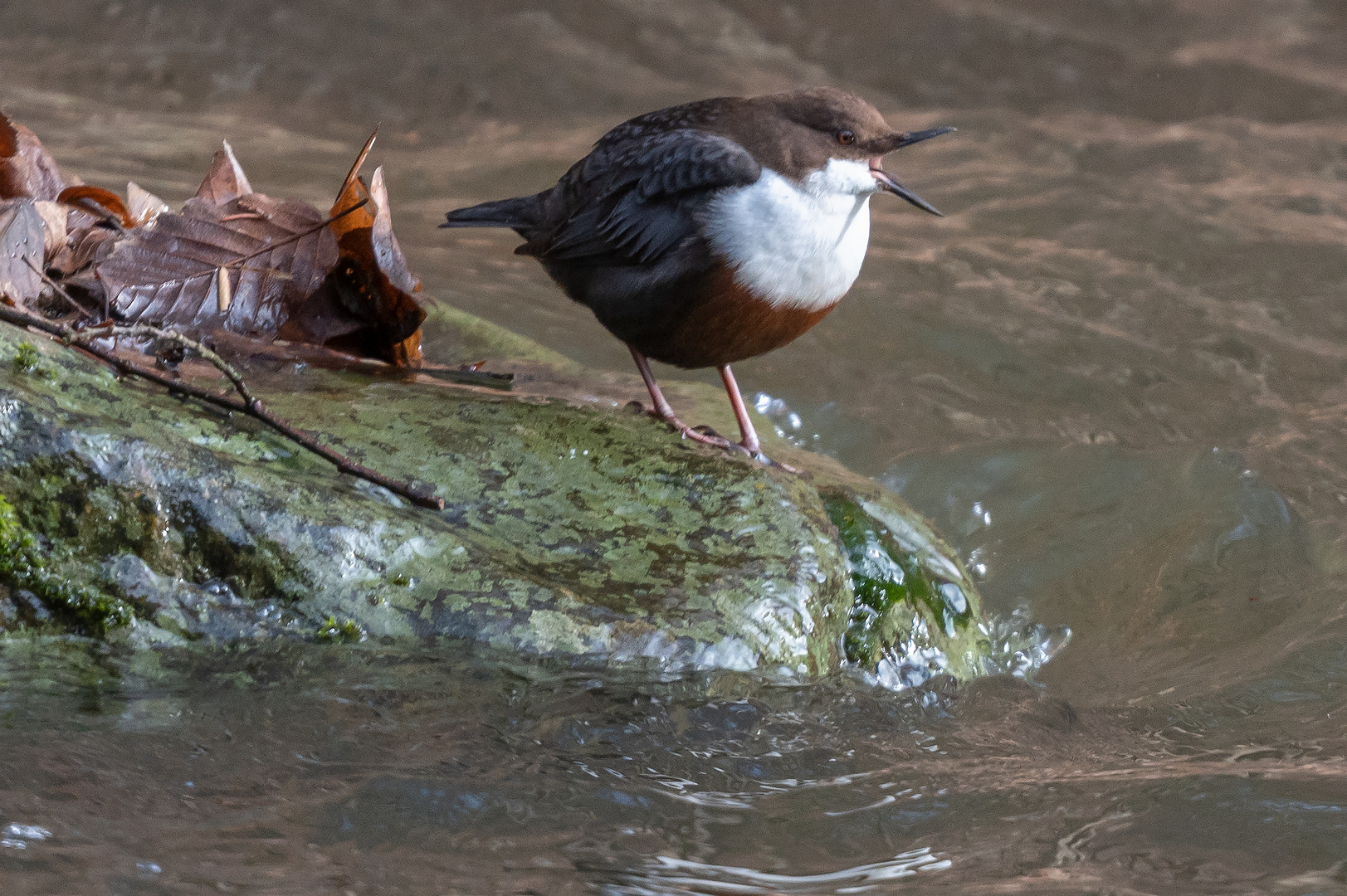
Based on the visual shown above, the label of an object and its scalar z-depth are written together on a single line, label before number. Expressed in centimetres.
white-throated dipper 607
